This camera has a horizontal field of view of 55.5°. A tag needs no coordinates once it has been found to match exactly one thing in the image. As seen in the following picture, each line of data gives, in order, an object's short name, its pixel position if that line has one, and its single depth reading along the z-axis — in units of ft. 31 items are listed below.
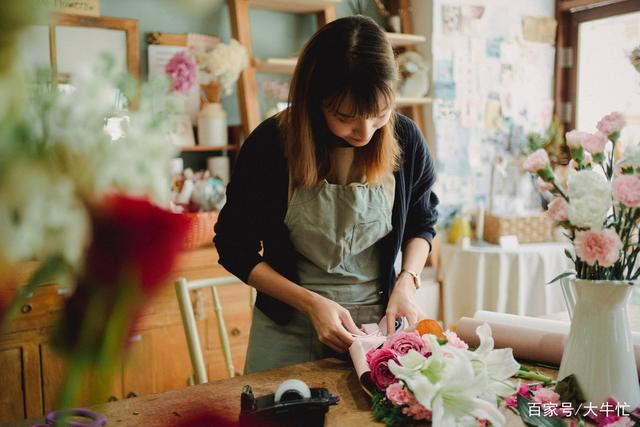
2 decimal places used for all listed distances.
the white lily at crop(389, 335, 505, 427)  3.07
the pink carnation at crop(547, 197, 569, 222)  3.39
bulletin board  12.89
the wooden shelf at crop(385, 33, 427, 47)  12.17
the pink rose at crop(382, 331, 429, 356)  3.63
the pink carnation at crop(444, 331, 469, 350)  3.67
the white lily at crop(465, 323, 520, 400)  3.41
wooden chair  4.98
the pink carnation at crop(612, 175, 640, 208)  3.17
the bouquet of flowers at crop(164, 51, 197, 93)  9.72
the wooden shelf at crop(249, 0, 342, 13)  11.13
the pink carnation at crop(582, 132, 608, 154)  3.47
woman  4.84
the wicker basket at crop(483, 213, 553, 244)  11.90
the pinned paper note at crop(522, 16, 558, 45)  13.89
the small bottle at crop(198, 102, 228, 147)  10.48
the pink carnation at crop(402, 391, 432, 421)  3.37
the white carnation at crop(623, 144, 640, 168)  3.32
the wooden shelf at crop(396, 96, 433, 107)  12.33
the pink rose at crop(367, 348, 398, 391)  3.64
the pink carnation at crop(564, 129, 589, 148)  3.52
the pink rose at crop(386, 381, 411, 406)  3.42
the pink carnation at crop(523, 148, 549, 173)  3.57
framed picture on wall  9.44
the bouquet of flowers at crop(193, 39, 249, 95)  10.04
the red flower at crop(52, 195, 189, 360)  0.78
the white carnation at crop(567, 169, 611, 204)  3.21
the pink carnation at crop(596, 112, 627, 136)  3.47
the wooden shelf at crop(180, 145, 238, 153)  10.50
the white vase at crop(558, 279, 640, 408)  3.50
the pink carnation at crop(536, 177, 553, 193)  3.58
